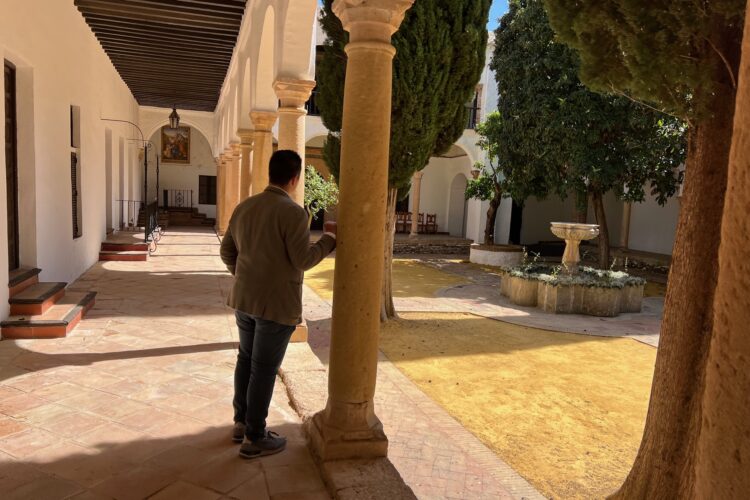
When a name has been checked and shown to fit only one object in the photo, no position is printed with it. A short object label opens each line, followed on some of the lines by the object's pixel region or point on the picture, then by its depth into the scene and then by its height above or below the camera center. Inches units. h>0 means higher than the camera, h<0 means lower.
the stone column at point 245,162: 371.6 +24.9
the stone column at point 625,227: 807.7 -17.9
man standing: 108.4 -15.4
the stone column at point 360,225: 114.7 -4.6
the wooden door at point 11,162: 233.9 +10.2
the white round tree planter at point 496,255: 687.7 -57.3
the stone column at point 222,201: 678.2 -6.7
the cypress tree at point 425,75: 295.7 +71.2
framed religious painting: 989.8 +82.9
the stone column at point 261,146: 285.6 +28.7
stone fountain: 437.4 -18.4
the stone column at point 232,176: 588.0 +22.4
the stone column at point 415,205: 835.4 +0.2
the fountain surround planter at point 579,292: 403.5 -58.9
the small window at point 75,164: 344.8 +15.7
